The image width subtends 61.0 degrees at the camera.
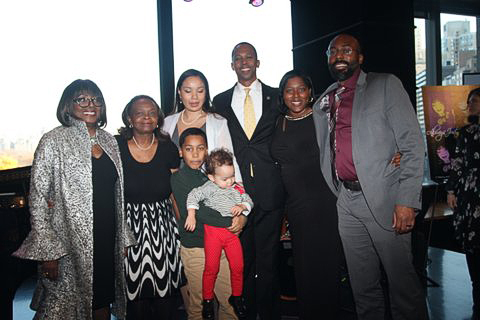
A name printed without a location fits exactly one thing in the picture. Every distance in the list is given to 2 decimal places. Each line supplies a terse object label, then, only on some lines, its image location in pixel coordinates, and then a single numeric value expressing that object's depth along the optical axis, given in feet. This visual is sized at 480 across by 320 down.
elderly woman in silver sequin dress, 7.07
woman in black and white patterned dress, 7.77
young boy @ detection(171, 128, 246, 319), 7.83
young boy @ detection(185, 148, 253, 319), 7.66
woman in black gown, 8.75
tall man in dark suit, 9.12
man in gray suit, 7.43
